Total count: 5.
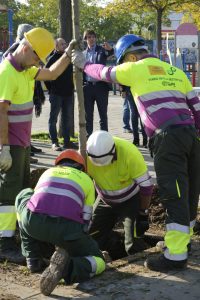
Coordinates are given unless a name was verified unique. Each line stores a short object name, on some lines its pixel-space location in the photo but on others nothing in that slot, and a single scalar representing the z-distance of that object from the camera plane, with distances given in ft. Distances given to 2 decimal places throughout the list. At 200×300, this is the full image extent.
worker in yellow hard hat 19.92
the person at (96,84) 39.78
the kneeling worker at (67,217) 17.82
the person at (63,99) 40.06
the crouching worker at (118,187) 20.70
